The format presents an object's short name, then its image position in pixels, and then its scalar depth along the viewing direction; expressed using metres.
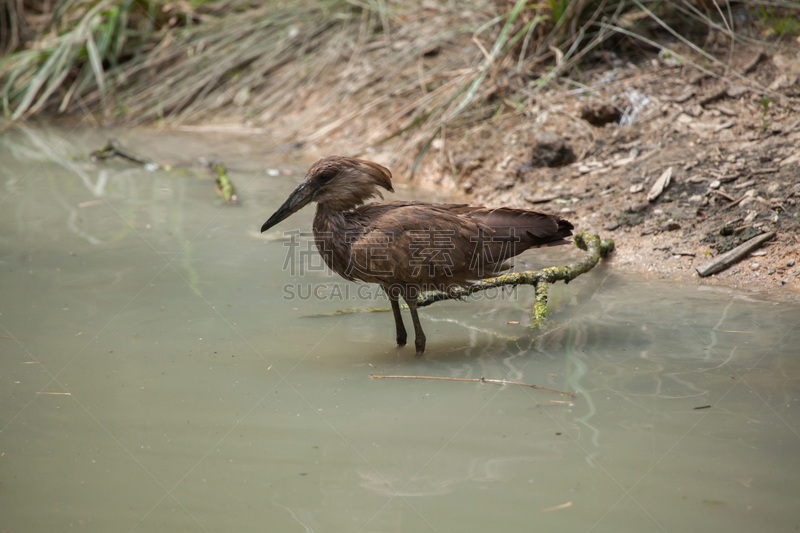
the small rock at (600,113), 14.12
